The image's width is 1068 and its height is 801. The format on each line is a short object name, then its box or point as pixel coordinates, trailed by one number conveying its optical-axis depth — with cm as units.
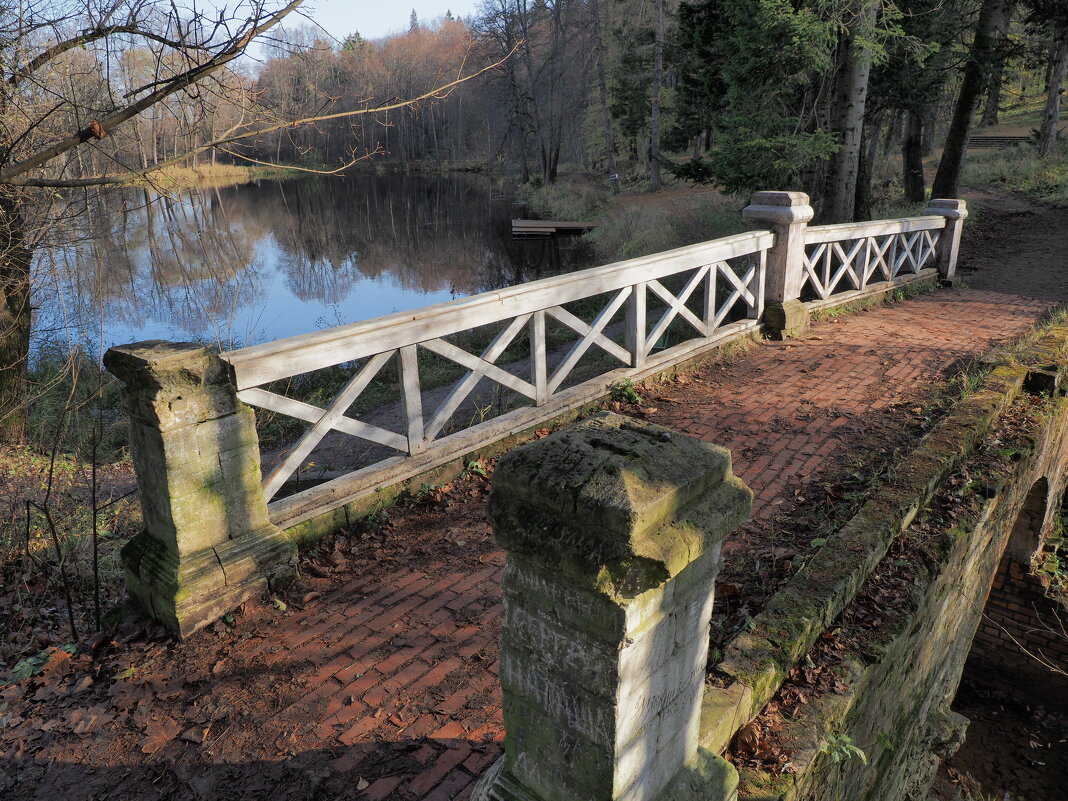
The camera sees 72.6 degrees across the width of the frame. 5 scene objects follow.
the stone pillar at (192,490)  320
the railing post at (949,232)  1084
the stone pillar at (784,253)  746
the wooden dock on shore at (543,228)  2942
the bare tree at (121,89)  431
